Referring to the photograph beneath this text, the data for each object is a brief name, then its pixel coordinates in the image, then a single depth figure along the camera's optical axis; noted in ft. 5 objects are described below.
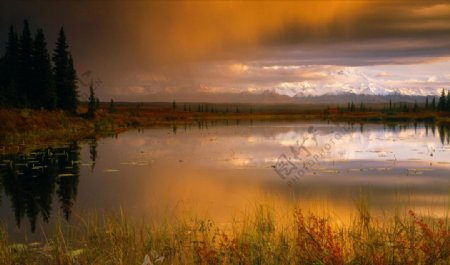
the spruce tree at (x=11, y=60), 238.68
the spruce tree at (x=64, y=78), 253.65
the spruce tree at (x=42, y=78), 230.48
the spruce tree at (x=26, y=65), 233.96
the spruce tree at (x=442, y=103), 508.12
